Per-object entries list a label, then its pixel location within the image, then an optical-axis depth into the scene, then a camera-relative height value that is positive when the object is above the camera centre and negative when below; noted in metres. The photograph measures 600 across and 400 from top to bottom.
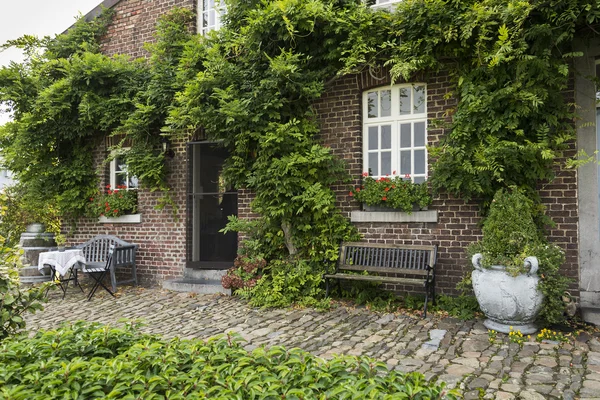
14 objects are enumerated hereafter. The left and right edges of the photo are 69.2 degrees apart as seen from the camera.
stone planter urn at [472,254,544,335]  4.74 -1.12
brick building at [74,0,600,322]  5.52 +0.06
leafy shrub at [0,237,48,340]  3.42 -0.83
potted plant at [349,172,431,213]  6.21 +0.05
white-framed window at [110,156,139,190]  8.98 +0.39
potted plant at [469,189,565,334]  4.75 -0.79
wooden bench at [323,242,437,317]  5.91 -0.95
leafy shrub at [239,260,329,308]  6.31 -1.37
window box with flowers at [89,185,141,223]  8.67 -0.20
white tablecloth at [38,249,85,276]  7.23 -1.07
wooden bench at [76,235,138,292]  7.96 -1.04
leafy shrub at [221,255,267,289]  6.88 -1.25
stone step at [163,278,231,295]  7.37 -1.56
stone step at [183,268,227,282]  7.99 -1.45
